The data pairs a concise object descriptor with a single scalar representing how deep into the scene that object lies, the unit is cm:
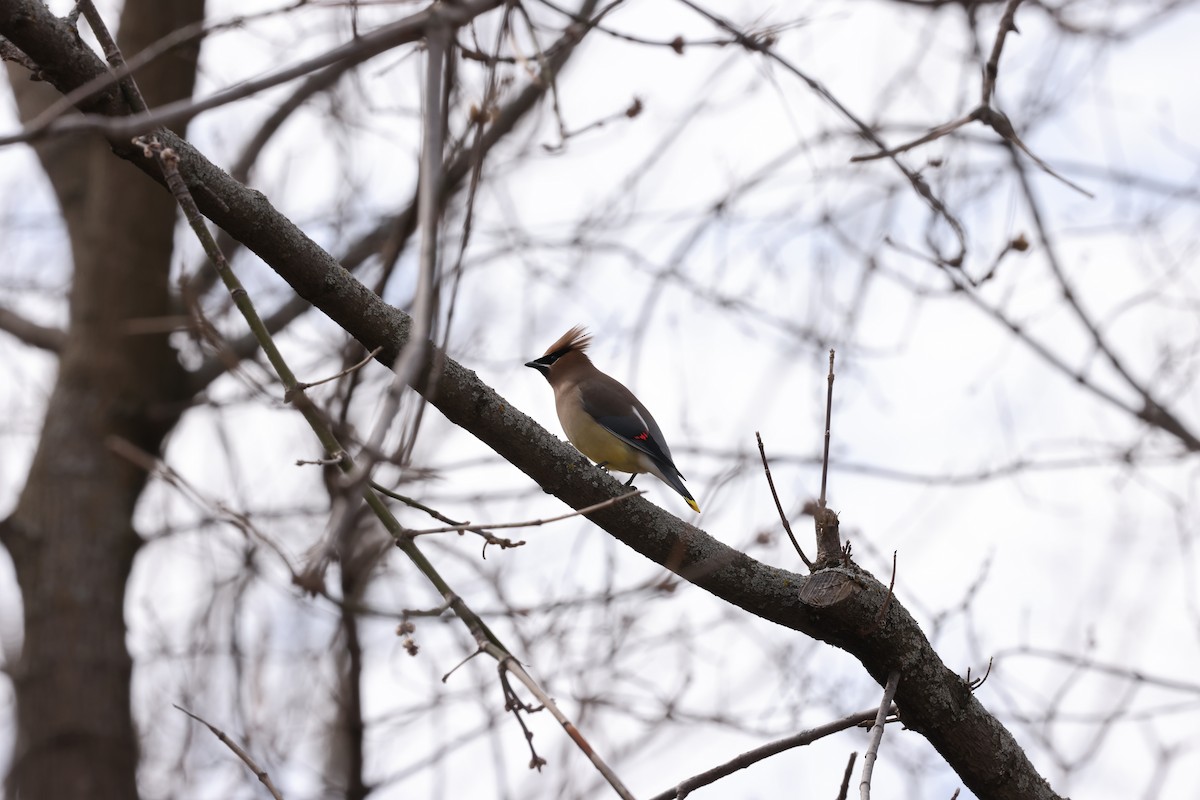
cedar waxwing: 1157
